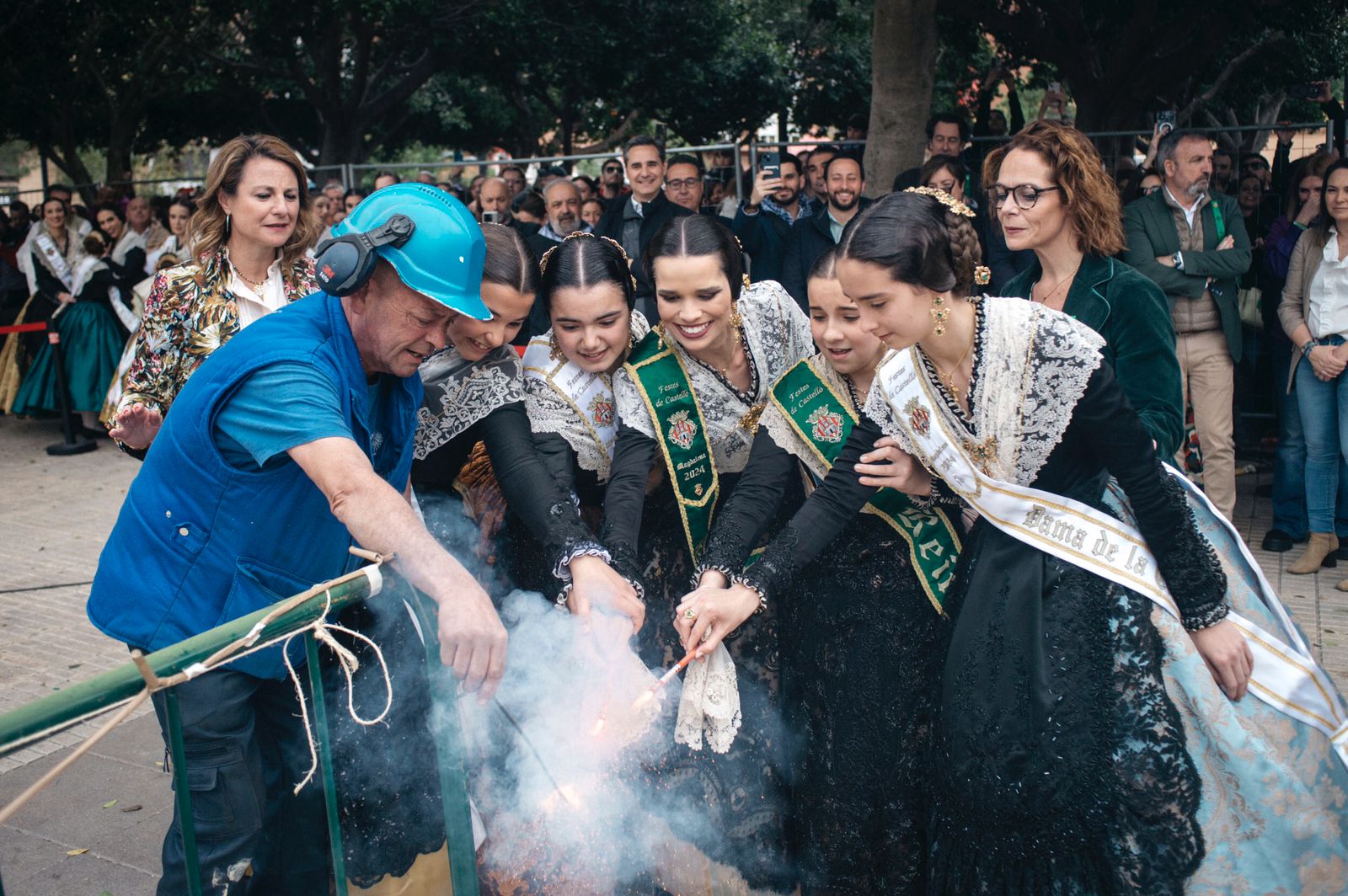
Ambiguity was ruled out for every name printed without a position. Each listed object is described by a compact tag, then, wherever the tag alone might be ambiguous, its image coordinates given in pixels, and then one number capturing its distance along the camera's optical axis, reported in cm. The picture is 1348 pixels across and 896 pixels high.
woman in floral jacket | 339
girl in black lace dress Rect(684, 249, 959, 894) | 281
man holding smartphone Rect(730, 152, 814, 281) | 723
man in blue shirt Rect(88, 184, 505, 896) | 211
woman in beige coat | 569
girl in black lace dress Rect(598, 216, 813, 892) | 297
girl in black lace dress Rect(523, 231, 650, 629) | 311
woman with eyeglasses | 300
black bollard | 951
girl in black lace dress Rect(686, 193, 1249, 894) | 237
